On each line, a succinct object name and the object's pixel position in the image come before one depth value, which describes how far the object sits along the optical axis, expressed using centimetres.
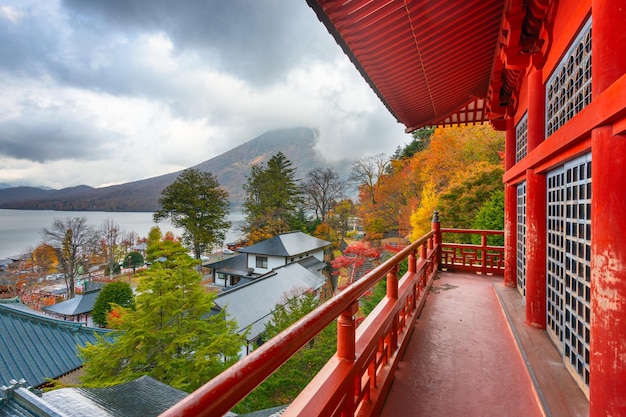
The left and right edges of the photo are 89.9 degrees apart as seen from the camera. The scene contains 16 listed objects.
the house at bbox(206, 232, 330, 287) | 2462
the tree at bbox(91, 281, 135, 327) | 1833
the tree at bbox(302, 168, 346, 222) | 3378
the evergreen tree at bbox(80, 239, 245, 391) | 766
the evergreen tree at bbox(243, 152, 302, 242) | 3256
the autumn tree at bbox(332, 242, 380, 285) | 1958
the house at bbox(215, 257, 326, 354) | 1412
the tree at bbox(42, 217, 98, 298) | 2609
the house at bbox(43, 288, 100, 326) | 1998
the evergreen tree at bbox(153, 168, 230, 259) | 3073
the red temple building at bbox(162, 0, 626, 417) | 158
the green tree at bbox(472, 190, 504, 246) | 1045
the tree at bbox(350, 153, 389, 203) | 2742
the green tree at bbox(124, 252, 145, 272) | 3553
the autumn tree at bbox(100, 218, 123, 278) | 3388
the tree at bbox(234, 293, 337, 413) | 875
